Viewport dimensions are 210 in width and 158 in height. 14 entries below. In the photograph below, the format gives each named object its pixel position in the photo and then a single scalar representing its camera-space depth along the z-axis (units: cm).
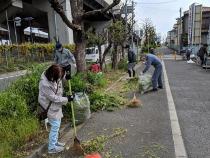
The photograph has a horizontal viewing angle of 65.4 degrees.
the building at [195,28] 2354
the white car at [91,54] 1691
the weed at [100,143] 291
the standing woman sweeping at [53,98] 277
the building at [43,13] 1640
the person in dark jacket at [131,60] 883
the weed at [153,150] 277
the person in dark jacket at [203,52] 1287
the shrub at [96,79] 648
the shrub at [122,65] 1197
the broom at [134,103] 483
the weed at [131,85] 665
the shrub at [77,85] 443
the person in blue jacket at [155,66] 620
